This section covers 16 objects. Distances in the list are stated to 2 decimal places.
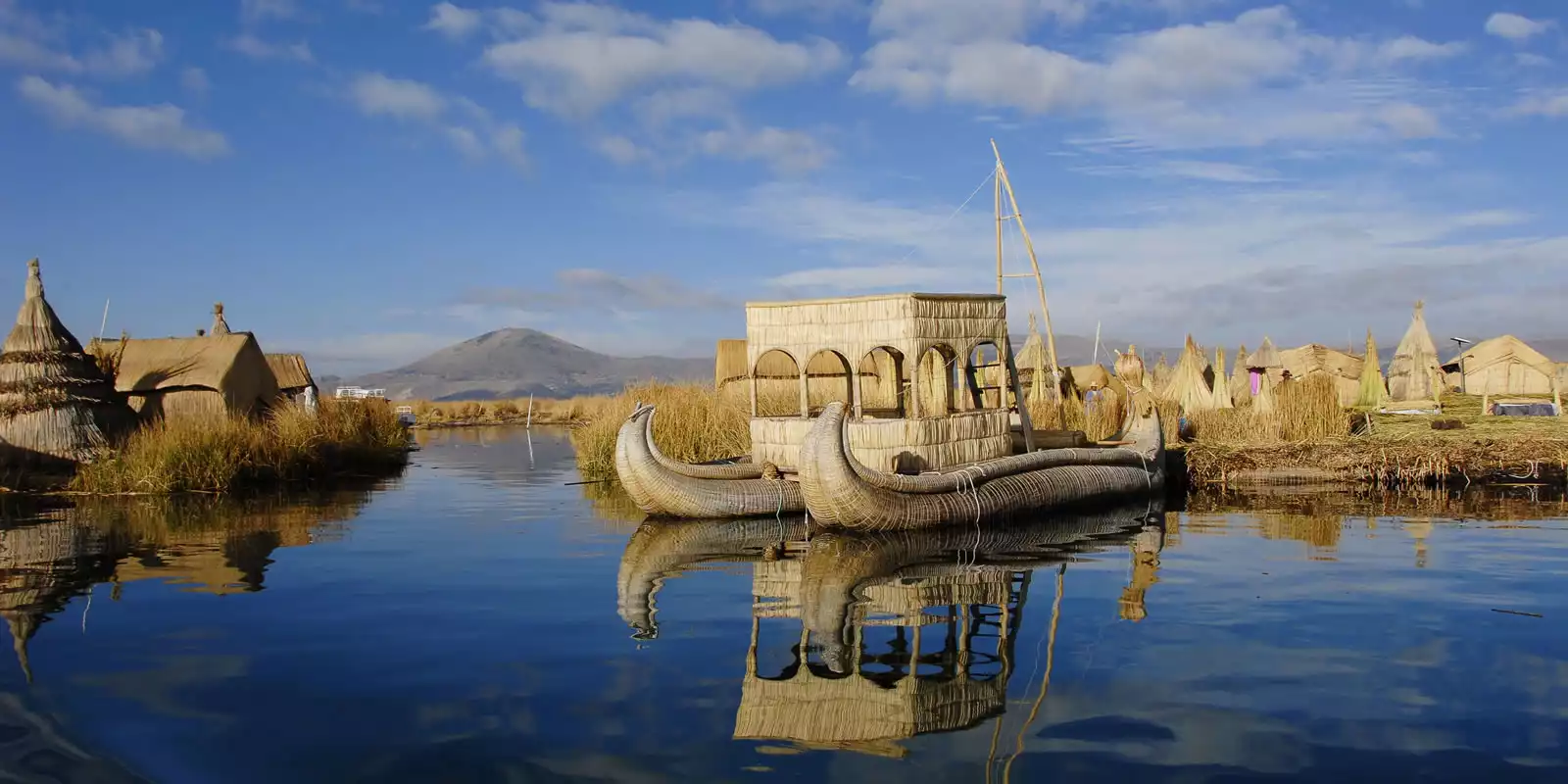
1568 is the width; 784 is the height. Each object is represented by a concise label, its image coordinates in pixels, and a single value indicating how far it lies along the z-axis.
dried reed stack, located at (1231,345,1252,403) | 24.38
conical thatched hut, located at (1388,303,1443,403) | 29.97
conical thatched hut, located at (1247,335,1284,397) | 33.44
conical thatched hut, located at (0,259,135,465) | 17.84
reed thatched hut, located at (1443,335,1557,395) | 30.69
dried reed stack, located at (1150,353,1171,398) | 26.99
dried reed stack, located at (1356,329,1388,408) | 23.62
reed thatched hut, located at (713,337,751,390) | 25.97
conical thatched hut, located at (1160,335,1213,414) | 23.17
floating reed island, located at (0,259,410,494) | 17.17
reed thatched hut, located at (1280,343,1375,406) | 31.70
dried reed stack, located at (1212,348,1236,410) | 22.30
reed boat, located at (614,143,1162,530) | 11.95
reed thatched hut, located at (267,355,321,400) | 29.17
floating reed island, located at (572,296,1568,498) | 16.22
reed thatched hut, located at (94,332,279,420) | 21.08
